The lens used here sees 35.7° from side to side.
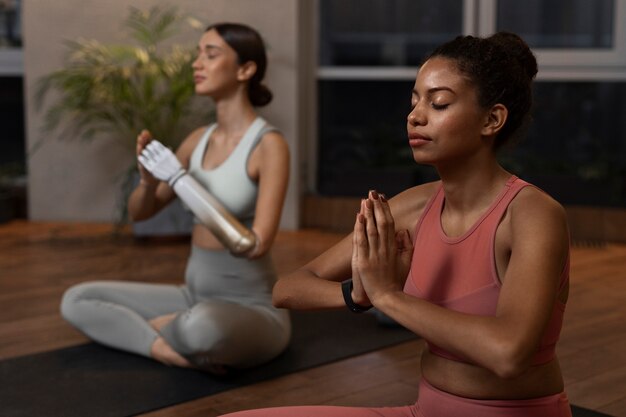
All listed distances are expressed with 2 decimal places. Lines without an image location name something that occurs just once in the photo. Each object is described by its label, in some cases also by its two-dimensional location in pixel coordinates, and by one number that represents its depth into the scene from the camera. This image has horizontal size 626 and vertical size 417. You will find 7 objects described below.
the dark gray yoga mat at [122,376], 2.44
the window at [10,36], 5.98
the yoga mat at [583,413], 2.36
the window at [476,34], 5.23
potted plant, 5.08
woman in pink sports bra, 1.30
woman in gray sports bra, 2.67
